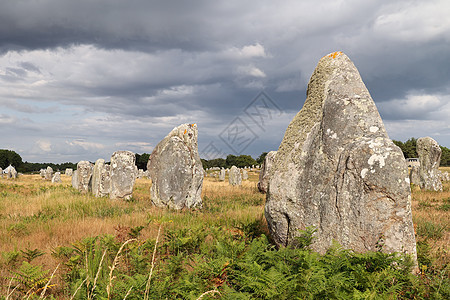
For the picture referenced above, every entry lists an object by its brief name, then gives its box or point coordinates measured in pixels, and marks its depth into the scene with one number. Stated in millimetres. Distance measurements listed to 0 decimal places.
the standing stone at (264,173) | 20172
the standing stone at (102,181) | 17516
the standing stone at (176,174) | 13086
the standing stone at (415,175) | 22734
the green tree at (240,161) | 92688
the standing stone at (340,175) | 4605
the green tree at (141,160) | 83688
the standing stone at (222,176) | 42844
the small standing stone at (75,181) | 24558
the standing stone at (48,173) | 43656
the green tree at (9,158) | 86750
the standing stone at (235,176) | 29656
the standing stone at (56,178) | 35697
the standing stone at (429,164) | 20250
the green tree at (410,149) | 79556
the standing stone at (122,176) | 16456
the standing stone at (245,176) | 45125
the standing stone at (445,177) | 34722
